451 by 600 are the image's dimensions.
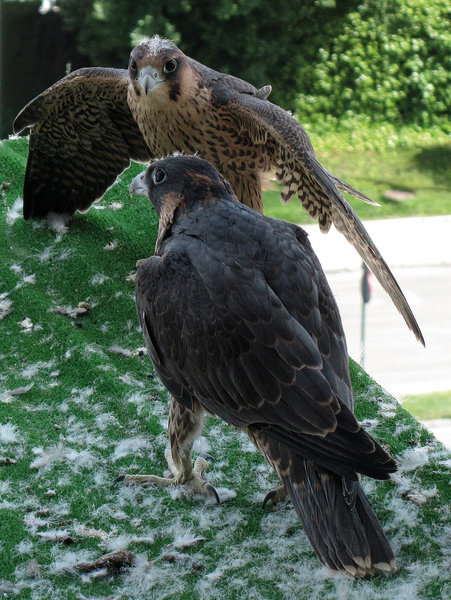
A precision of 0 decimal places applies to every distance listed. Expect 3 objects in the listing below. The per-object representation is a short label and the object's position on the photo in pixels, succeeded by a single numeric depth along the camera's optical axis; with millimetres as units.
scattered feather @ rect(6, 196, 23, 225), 4434
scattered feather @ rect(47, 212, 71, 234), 4297
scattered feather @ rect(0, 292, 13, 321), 3764
